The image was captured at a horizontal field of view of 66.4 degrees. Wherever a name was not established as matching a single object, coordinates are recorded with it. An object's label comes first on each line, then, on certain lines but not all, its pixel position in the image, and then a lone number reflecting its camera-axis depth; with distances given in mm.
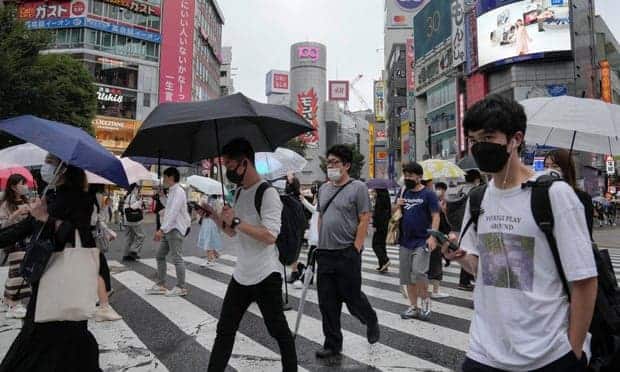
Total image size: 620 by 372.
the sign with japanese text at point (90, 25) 41719
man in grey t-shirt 4098
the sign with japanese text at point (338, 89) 103588
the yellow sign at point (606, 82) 30141
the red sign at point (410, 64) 52406
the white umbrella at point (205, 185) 10828
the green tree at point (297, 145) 52719
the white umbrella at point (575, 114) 3529
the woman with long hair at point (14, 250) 5176
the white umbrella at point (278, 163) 7196
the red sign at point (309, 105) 84938
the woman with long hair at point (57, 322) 2670
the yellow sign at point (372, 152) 75812
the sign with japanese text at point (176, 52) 44625
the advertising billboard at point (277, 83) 106938
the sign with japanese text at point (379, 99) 82538
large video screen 30688
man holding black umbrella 3127
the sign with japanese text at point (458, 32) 37781
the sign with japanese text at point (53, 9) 41875
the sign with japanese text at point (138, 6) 43194
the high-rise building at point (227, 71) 86938
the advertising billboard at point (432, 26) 41531
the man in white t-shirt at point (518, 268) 1658
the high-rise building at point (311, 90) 85250
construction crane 165000
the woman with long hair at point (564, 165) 3428
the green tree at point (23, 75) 18303
